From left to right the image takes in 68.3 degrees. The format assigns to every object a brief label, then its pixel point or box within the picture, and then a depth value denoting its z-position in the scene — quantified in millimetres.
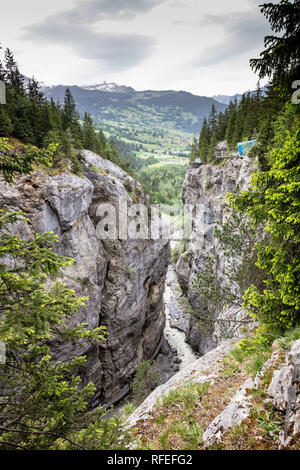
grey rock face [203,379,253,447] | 4895
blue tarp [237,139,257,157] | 29500
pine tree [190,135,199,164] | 52875
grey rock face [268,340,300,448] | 3900
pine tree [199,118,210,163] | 48844
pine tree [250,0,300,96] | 5789
